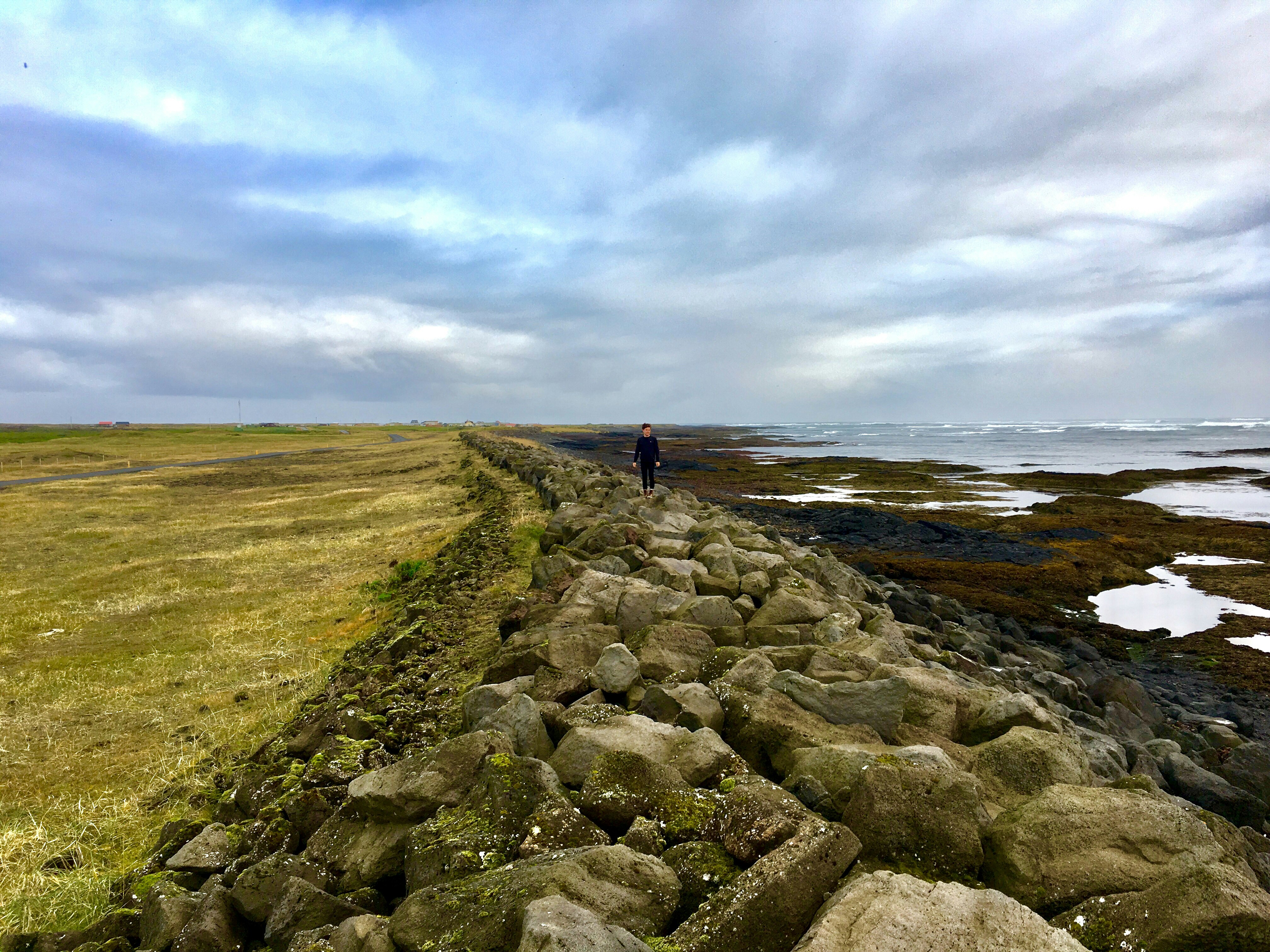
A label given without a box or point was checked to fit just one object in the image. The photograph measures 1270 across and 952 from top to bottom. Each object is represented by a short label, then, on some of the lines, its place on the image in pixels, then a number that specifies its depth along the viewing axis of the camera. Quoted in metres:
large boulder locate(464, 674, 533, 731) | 5.64
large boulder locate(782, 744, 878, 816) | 4.02
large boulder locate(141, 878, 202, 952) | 3.86
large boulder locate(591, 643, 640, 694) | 5.82
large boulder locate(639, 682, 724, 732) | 5.13
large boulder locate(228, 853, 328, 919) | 3.86
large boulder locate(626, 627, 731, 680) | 6.10
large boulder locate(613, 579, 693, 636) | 7.38
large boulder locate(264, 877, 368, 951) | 3.64
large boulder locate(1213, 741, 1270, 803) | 9.08
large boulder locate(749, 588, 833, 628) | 7.67
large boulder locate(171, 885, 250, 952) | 3.77
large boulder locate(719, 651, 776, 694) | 5.53
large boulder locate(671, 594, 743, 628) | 7.27
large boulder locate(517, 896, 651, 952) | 2.71
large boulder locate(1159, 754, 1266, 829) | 8.06
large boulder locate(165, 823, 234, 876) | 4.53
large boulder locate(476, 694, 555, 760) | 4.87
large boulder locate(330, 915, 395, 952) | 3.23
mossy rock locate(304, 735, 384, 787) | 5.10
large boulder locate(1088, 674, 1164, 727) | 11.91
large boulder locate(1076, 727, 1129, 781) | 7.03
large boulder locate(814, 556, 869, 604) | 12.81
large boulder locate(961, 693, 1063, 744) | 5.31
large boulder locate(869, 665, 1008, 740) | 5.41
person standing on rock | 18.59
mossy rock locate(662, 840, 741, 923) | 3.32
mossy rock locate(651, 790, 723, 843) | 3.72
